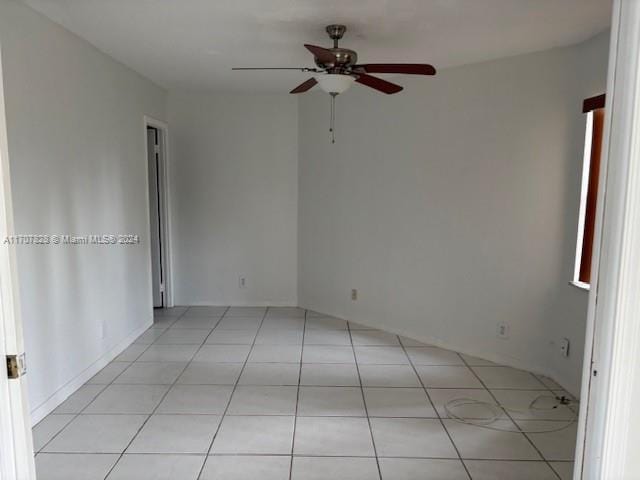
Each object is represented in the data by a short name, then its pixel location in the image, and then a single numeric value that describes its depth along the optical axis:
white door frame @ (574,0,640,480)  1.00
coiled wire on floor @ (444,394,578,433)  2.77
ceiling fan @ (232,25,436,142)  2.63
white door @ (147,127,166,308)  5.10
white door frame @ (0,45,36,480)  1.12
